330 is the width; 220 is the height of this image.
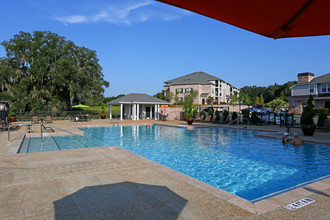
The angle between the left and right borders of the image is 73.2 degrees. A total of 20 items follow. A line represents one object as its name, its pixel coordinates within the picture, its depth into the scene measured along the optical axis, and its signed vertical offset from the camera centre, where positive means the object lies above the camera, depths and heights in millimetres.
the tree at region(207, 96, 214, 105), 53625 +2728
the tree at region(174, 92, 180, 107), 53928 +2950
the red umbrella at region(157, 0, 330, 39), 1765 +839
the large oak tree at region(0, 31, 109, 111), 27422 +4889
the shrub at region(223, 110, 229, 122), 22953 -457
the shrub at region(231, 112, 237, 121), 22220 -551
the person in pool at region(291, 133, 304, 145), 11492 -1566
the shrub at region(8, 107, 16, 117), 23791 -38
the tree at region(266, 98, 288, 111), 43844 +1199
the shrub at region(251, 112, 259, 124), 21188 -735
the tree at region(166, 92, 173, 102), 54156 +3700
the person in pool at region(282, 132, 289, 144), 11976 -1538
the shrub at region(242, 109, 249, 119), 21828 -259
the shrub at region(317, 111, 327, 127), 16125 -681
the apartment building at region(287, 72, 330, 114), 36844 +3308
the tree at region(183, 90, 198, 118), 24617 +333
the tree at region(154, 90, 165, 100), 62219 +4585
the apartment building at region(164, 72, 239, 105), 54719 +6226
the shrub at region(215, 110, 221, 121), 23750 -570
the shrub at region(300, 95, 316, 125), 13556 -258
